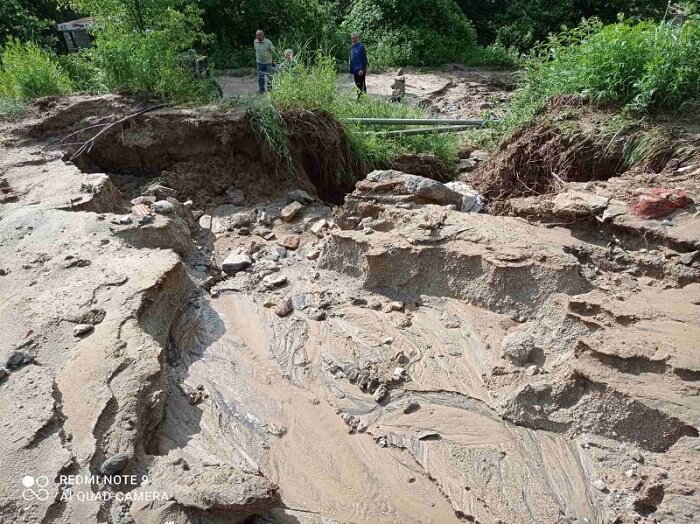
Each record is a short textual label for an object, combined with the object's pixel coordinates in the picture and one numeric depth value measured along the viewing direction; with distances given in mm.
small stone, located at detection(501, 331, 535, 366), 3291
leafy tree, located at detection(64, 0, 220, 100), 6000
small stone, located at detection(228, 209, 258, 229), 5445
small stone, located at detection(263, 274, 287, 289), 4438
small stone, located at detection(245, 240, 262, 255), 4969
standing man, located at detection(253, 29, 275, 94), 8484
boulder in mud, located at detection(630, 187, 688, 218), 3645
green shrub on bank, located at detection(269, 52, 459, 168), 5930
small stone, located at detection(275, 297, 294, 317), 4090
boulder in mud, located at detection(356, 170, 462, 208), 4594
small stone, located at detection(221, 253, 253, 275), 4711
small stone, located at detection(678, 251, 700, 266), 3334
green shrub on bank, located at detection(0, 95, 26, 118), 5902
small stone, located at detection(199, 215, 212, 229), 5462
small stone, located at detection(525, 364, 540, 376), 3199
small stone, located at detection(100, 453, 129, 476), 2391
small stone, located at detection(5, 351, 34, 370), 2867
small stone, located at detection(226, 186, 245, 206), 5801
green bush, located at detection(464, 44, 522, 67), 12711
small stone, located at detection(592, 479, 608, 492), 2635
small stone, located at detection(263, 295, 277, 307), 4211
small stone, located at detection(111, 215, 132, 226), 4316
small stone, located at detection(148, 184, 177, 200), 5441
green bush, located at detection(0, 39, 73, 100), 6266
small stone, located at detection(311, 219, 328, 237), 5133
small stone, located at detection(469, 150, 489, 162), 6773
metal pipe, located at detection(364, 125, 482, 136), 6547
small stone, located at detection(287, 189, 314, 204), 5746
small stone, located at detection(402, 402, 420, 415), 3189
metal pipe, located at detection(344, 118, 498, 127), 6590
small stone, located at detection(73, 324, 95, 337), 3166
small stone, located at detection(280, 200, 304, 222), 5465
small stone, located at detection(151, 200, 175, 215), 4846
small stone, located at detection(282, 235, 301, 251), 5023
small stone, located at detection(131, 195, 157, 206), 5094
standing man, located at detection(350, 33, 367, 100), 8992
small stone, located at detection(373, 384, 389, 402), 3275
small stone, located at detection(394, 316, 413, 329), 3811
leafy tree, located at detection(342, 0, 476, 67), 12867
